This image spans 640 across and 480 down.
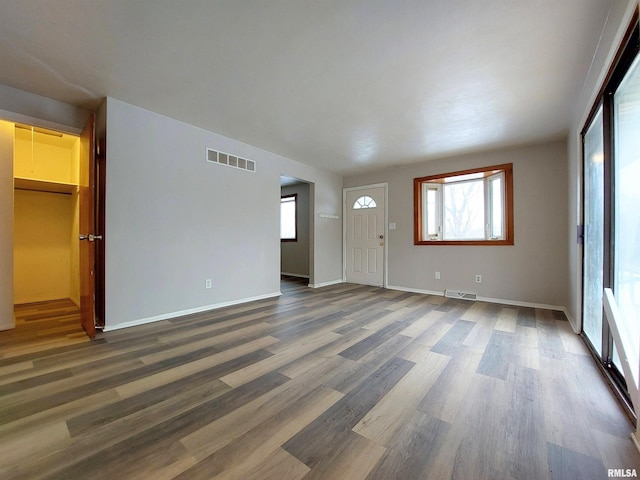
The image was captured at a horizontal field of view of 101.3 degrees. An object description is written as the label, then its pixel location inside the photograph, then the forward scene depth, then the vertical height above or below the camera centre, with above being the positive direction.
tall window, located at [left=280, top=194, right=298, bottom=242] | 7.06 +0.63
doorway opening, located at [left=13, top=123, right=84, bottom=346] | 3.68 +0.26
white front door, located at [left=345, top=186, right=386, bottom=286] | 5.43 +0.12
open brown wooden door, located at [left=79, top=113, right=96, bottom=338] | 2.57 +0.15
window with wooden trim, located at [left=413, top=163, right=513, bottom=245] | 4.14 +0.58
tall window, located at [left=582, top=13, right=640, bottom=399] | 1.56 +0.24
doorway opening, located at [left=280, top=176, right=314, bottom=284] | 6.79 +0.31
